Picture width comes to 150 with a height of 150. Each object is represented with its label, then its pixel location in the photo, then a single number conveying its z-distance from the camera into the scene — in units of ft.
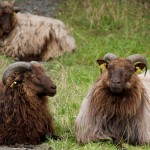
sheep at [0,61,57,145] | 37.14
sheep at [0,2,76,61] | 60.34
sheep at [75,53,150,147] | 36.24
